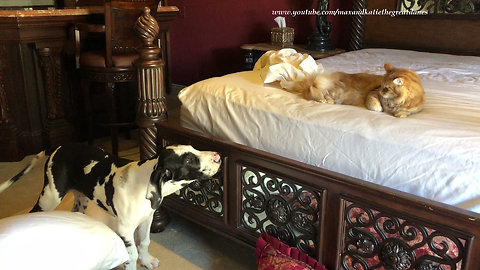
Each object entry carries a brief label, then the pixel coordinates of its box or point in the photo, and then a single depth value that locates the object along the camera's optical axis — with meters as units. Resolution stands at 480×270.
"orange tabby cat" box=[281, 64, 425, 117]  1.45
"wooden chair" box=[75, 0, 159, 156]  2.68
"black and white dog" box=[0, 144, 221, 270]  1.51
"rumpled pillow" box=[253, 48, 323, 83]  1.82
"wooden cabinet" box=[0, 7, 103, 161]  2.85
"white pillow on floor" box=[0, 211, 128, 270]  1.33
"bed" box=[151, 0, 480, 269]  1.23
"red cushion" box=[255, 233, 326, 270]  1.50
